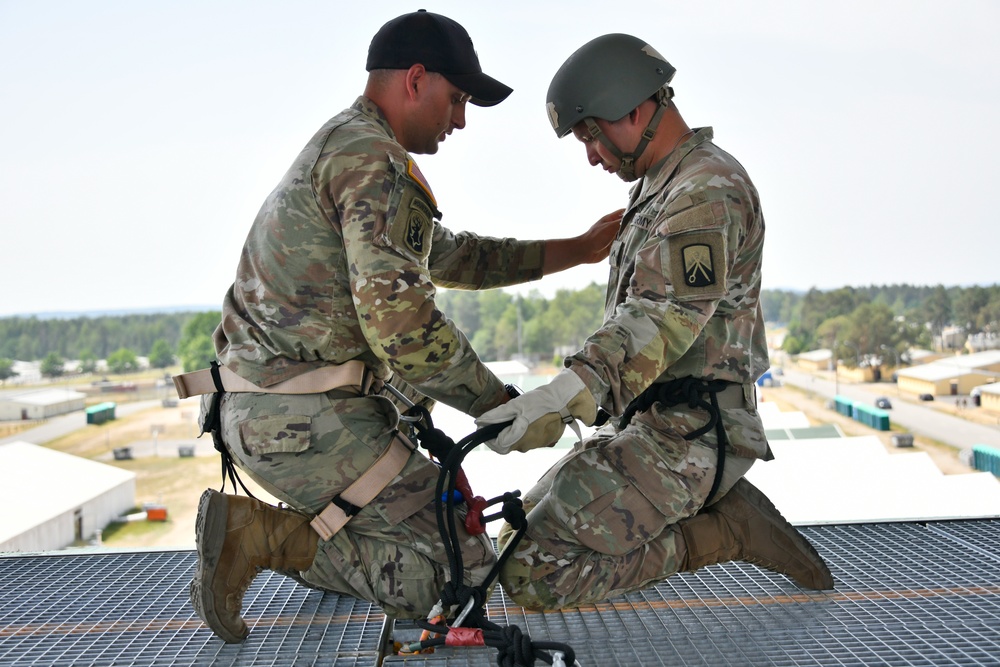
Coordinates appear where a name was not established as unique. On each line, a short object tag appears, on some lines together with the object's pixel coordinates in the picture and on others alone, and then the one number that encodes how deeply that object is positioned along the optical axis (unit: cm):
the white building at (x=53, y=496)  1748
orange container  2992
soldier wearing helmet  233
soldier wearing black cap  220
